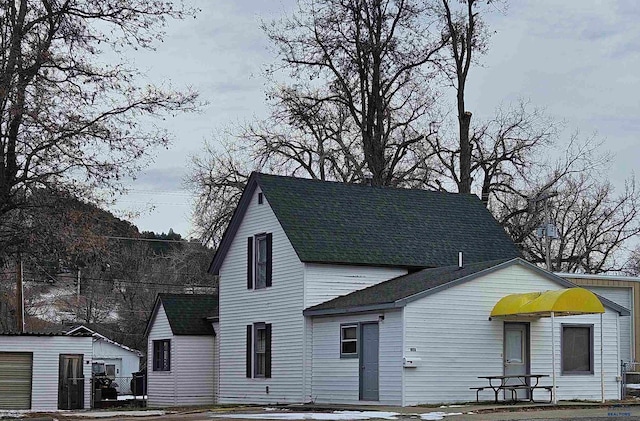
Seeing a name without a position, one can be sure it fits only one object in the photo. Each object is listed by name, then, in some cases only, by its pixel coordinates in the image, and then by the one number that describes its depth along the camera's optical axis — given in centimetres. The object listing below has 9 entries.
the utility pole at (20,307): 4915
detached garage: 3909
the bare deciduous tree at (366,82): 5047
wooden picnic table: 2830
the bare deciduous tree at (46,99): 2766
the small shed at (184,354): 4016
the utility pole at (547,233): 4547
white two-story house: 2892
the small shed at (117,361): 6678
